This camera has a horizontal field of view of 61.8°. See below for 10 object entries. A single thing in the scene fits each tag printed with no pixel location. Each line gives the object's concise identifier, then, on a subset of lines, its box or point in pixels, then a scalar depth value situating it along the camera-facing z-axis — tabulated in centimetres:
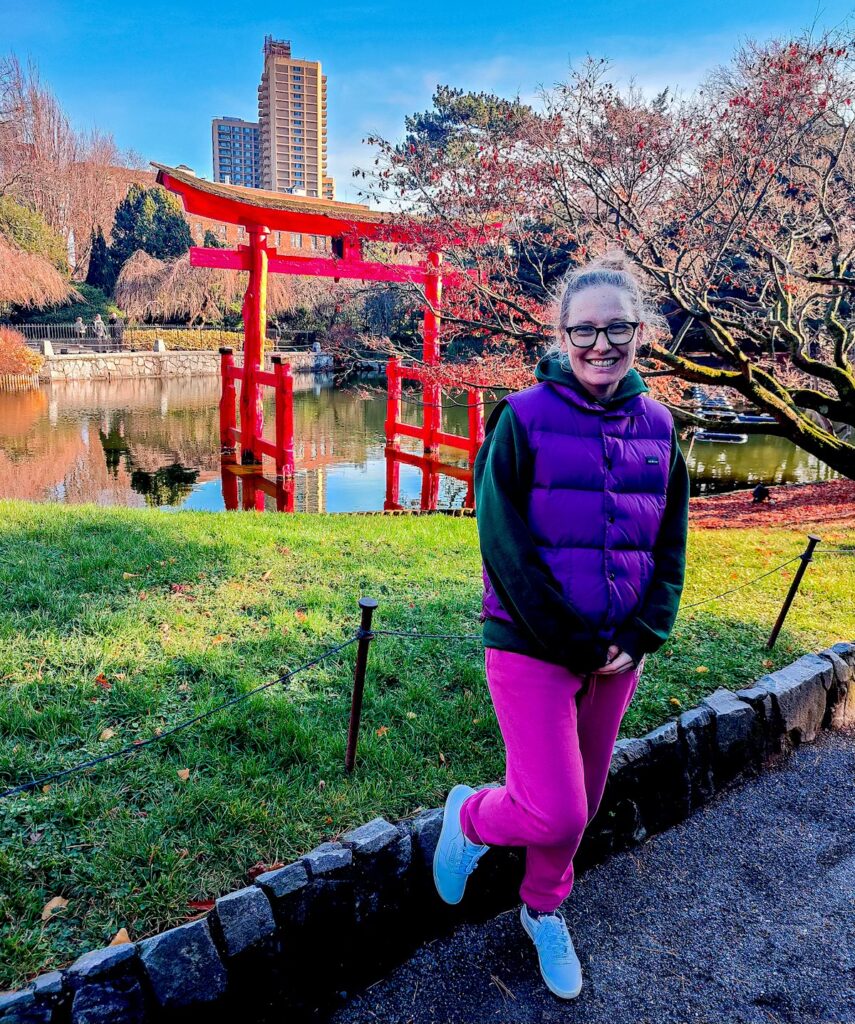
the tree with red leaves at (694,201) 555
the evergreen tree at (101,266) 3209
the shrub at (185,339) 2859
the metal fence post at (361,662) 212
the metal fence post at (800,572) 332
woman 157
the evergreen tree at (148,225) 3194
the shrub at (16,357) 2042
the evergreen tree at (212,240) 3359
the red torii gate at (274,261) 1120
